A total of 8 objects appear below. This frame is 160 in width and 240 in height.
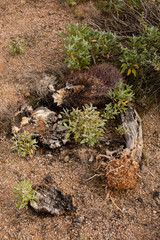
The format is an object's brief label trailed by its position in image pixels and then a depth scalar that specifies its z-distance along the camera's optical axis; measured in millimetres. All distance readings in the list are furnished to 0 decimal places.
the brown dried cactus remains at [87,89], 3447
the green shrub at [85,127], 3039
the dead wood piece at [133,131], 3152
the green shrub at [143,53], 3661
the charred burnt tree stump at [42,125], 3238
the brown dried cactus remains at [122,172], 2828
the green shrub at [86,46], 3689
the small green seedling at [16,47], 4442
